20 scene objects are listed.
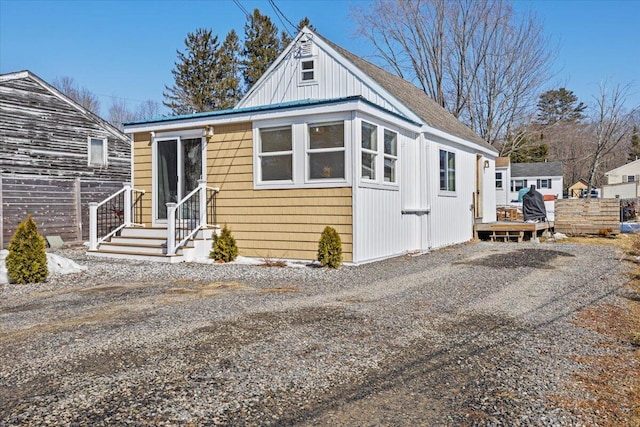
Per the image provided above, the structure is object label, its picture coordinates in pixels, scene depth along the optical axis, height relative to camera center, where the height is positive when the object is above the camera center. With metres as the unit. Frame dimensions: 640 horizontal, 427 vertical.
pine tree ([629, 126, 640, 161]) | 57.50 +7.02
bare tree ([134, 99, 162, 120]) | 45.06 +9.16
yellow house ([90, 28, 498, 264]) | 9.48 +0.75
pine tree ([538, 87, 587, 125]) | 54.25 +11.55
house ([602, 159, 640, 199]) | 39.12 +2.68
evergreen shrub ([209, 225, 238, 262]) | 10.09 -0.77
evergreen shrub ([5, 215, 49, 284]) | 7.87 -0.73
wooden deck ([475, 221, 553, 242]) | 14.53 -0.66
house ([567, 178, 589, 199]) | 48.75 +2.11
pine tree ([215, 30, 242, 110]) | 31.98 +8.82
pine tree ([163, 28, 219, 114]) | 32.22 +9.04
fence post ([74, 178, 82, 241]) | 16.05 +0.14
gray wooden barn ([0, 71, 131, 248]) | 14.55 +1.62
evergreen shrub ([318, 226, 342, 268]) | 8.93 -0.71
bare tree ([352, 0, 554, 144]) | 27.84 +8.47
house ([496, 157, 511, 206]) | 23.81 +1.10
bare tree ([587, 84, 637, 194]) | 34.91 +6.02
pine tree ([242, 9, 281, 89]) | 32.66 +10.87
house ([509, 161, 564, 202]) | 41.59 +2.61
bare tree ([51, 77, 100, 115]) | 41.81 +10.01
